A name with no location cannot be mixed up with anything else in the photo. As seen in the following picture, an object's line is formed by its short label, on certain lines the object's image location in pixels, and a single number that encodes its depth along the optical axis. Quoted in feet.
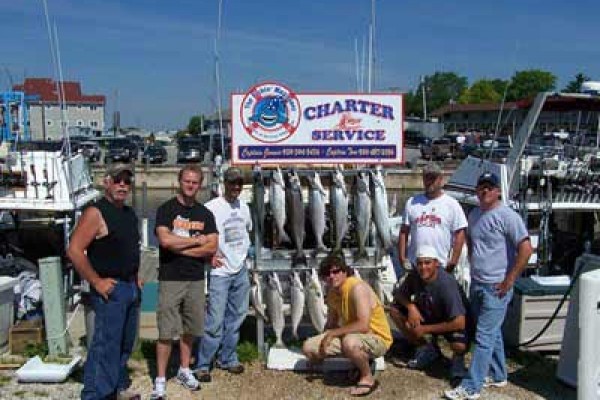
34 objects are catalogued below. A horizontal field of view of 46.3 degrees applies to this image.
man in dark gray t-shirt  18.58
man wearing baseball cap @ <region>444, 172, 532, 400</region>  17.61
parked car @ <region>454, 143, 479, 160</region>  97.75
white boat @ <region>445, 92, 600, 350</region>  33.01
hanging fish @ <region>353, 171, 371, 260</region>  20.75
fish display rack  20.54
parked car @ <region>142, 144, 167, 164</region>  121.70
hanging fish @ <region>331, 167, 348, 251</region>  20.63
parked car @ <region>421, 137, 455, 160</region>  125.83
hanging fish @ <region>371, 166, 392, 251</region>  20.98
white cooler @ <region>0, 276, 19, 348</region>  21.20
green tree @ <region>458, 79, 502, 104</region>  351.07
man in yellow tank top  17.80
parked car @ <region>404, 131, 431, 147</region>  150.54
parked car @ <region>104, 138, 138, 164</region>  118.11
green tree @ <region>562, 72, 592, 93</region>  299.81
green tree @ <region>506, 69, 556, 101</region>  355.15
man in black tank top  15.14
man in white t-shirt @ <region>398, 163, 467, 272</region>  19.39
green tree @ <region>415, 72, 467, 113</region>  399.48
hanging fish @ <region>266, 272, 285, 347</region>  20.56
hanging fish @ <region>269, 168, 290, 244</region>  20.39
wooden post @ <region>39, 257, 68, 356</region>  20.27
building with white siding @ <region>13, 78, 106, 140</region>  282.15
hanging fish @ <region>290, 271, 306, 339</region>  20.57
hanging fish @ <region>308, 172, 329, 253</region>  20.54
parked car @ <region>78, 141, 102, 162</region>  112.27
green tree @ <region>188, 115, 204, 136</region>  276.86
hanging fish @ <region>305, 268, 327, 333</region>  20.39
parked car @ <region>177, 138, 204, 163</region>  116.78
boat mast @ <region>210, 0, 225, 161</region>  32.14
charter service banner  20.93
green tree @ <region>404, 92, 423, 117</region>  357.57
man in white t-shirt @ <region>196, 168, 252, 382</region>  18.95
